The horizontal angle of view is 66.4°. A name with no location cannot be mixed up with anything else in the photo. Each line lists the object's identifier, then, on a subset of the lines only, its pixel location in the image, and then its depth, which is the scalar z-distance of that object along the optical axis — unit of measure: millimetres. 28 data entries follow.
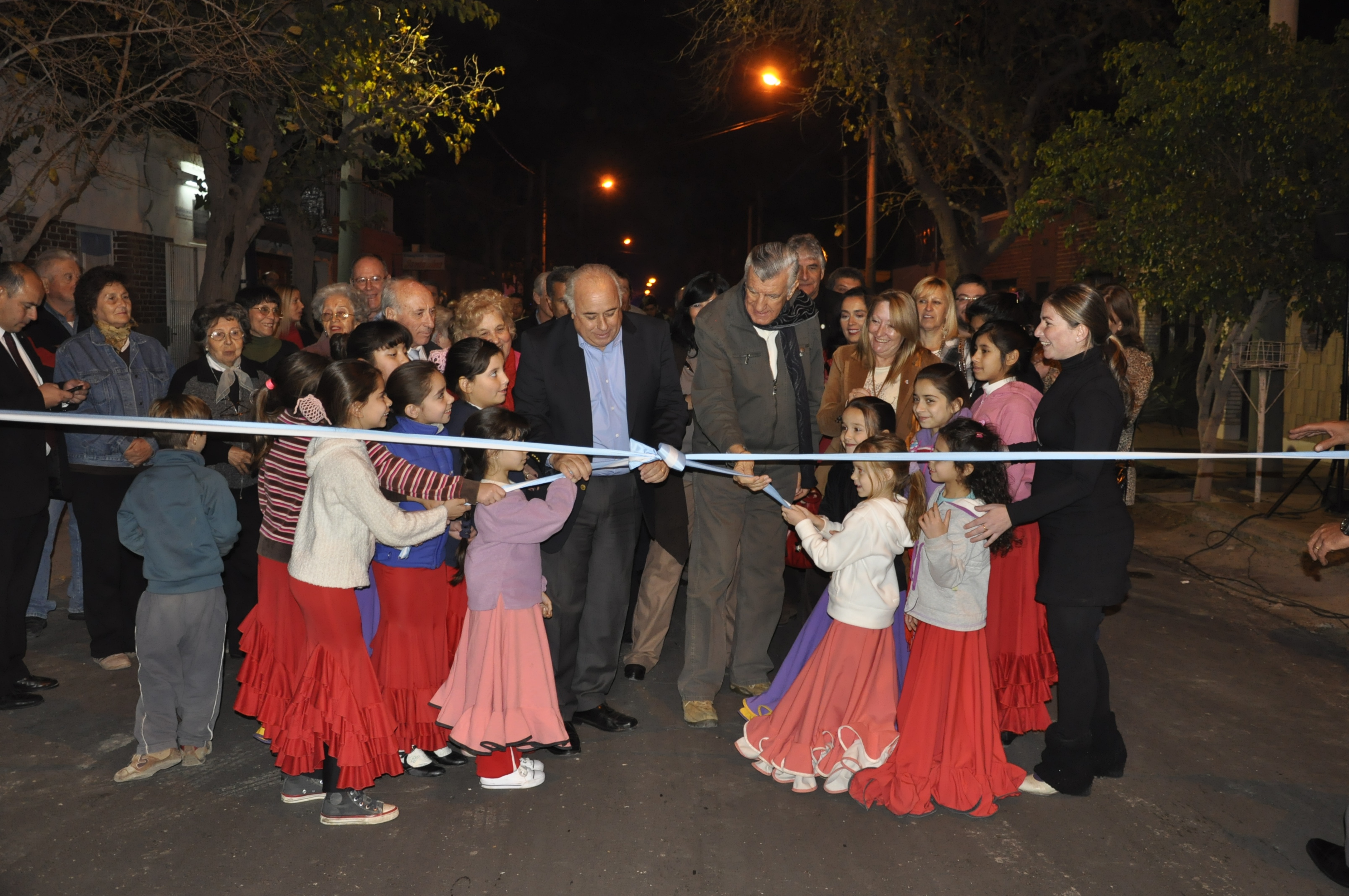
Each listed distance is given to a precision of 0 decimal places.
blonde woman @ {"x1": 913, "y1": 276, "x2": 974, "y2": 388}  6008
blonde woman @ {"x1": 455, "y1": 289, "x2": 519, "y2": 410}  5461
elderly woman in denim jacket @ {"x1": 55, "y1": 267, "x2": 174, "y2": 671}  5578
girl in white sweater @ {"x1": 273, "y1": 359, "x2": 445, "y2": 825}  3834
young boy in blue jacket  4332
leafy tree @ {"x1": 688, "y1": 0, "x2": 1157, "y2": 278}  14414
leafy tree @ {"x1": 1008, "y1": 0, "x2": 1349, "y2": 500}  9062
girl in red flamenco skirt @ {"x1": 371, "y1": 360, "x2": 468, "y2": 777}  4242
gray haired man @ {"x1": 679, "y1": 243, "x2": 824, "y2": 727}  5043
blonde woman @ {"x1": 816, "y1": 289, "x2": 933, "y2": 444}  5715
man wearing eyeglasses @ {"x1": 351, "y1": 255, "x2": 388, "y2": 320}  6957
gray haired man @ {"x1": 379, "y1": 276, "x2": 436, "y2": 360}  5707
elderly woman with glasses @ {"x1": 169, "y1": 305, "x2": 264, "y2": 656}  5480
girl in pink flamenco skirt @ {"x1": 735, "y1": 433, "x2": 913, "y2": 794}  4230
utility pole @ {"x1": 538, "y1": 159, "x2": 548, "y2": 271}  36344
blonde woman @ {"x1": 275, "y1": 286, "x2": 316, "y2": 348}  6625
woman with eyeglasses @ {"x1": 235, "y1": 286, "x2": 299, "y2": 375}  6066
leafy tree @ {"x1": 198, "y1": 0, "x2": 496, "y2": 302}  9297
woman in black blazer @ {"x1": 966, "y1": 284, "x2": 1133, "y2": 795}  4008
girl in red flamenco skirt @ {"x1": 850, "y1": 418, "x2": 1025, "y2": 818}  4062
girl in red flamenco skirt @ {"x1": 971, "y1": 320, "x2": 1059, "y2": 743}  4727
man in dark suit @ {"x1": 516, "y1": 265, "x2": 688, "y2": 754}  4762
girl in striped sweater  4062
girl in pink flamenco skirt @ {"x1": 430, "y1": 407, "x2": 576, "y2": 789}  4141
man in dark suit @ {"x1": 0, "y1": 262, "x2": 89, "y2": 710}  5113
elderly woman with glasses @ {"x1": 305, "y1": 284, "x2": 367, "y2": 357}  6125
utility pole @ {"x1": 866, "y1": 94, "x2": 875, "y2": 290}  17531
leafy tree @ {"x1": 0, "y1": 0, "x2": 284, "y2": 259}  6582
